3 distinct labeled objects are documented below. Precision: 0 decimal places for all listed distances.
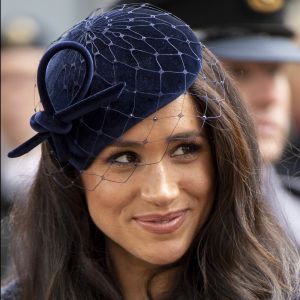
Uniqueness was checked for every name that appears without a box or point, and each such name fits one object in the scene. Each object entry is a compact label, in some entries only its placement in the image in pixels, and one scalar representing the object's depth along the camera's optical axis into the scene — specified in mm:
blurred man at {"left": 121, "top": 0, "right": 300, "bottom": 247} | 8586
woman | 5262
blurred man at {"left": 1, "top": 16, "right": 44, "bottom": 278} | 9297
